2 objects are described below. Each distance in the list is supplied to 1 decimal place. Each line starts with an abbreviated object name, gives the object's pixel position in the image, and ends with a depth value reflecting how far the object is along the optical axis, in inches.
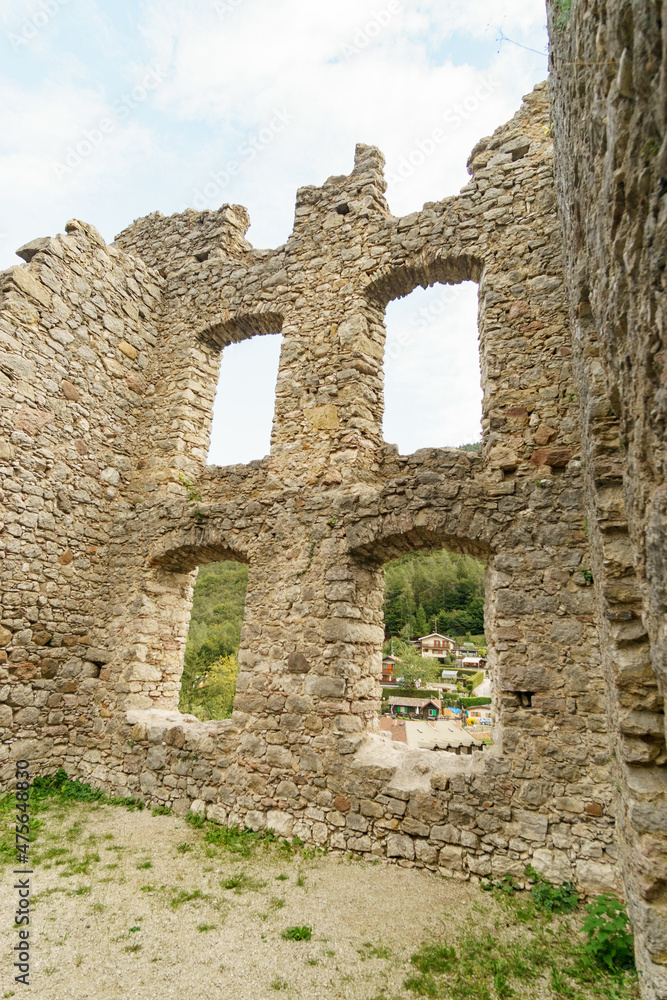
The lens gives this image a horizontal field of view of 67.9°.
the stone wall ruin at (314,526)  160.2
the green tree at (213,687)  556.7
